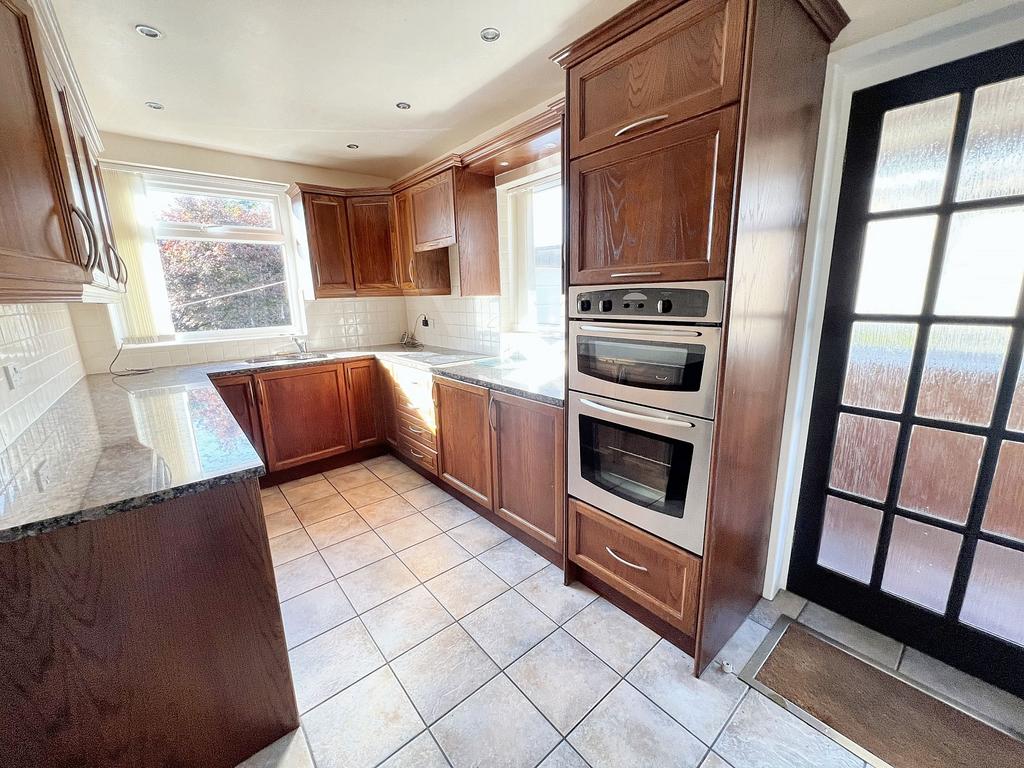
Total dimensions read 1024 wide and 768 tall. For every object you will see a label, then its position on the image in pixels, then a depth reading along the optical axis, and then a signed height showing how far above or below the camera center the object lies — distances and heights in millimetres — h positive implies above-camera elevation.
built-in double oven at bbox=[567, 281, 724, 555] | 1304 -369
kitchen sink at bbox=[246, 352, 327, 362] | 3184 -426
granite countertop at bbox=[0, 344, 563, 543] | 947 -439
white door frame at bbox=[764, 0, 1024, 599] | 1192 +532
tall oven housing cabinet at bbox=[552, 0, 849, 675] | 1183 +89
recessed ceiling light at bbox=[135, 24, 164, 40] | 1639 +1076
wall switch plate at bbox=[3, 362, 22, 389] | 1476 -240
